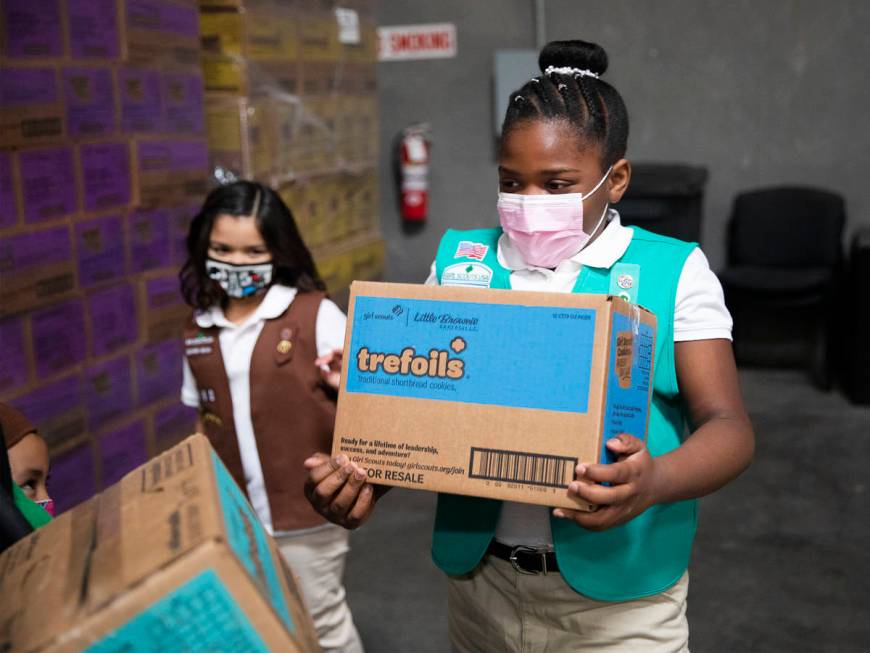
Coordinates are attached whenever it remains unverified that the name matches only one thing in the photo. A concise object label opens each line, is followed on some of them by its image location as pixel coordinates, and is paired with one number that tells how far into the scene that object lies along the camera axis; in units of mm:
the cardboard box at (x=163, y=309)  3070
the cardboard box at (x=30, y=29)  2402
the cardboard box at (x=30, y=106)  2412
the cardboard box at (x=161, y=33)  2943
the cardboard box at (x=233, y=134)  3766
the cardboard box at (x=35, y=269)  2439
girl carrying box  1238
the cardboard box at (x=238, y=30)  3750
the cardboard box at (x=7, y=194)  2408
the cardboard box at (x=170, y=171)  3016
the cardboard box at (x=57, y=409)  2549
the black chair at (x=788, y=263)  4793
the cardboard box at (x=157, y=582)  767
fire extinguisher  5500
